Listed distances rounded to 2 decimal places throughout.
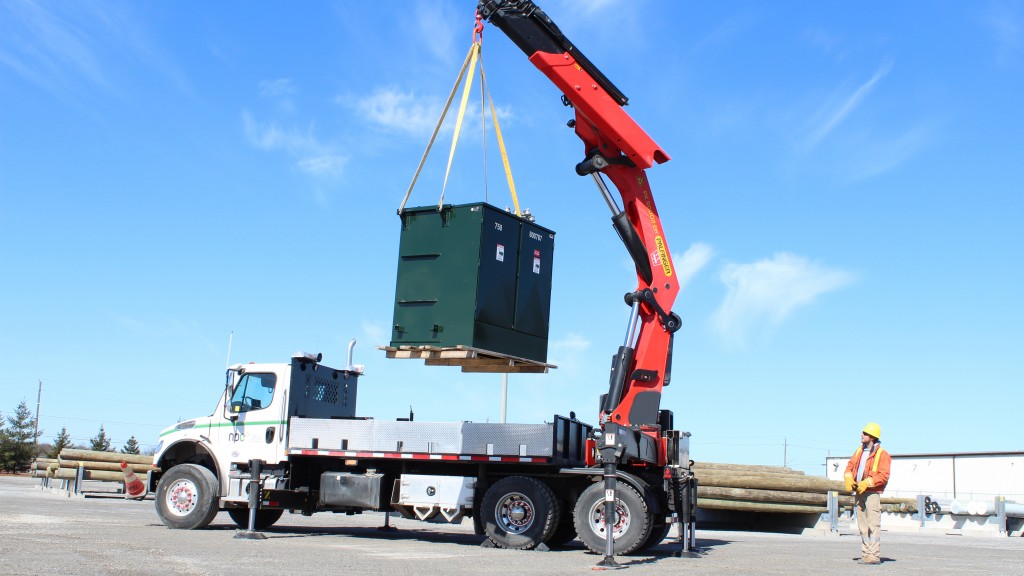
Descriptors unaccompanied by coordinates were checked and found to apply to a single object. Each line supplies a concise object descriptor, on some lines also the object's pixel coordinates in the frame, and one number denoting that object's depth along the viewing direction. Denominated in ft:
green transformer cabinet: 45.98
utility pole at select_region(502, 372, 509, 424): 75.36
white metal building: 139.64
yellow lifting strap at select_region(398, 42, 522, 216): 45.14
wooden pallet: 45.55
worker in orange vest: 41.42
